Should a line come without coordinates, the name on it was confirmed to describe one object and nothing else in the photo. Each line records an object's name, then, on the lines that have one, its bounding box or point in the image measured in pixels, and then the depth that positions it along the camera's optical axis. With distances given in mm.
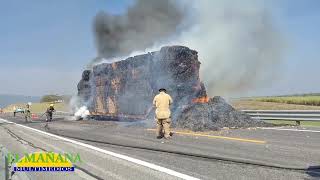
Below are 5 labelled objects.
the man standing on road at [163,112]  15398
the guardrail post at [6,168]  6364
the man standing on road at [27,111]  37075
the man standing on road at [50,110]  30125
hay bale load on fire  18875
